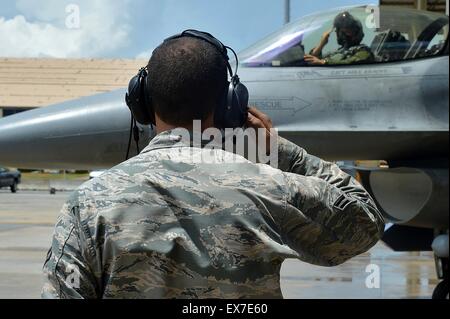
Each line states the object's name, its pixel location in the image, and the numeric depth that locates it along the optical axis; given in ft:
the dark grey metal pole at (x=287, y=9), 35.94
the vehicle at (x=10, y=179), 74.13
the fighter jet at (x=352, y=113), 22.27
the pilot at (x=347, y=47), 23.27
